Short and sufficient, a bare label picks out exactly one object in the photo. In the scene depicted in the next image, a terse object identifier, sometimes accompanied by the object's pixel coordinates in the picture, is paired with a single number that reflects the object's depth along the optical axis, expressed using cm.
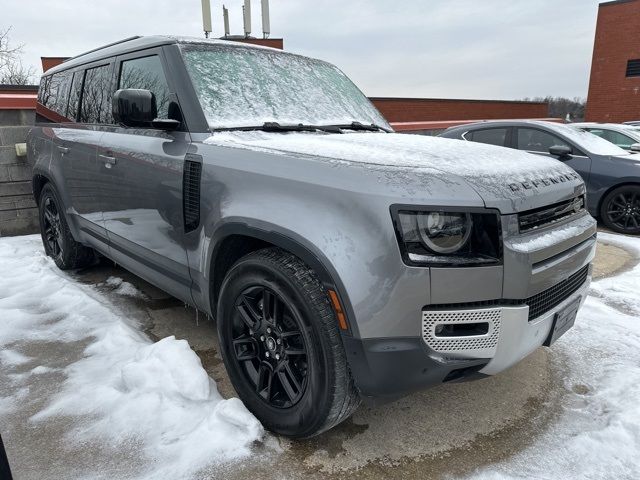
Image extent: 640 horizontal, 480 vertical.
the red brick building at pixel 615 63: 2412
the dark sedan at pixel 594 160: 669
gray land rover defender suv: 174
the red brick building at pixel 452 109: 1858
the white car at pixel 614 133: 933
